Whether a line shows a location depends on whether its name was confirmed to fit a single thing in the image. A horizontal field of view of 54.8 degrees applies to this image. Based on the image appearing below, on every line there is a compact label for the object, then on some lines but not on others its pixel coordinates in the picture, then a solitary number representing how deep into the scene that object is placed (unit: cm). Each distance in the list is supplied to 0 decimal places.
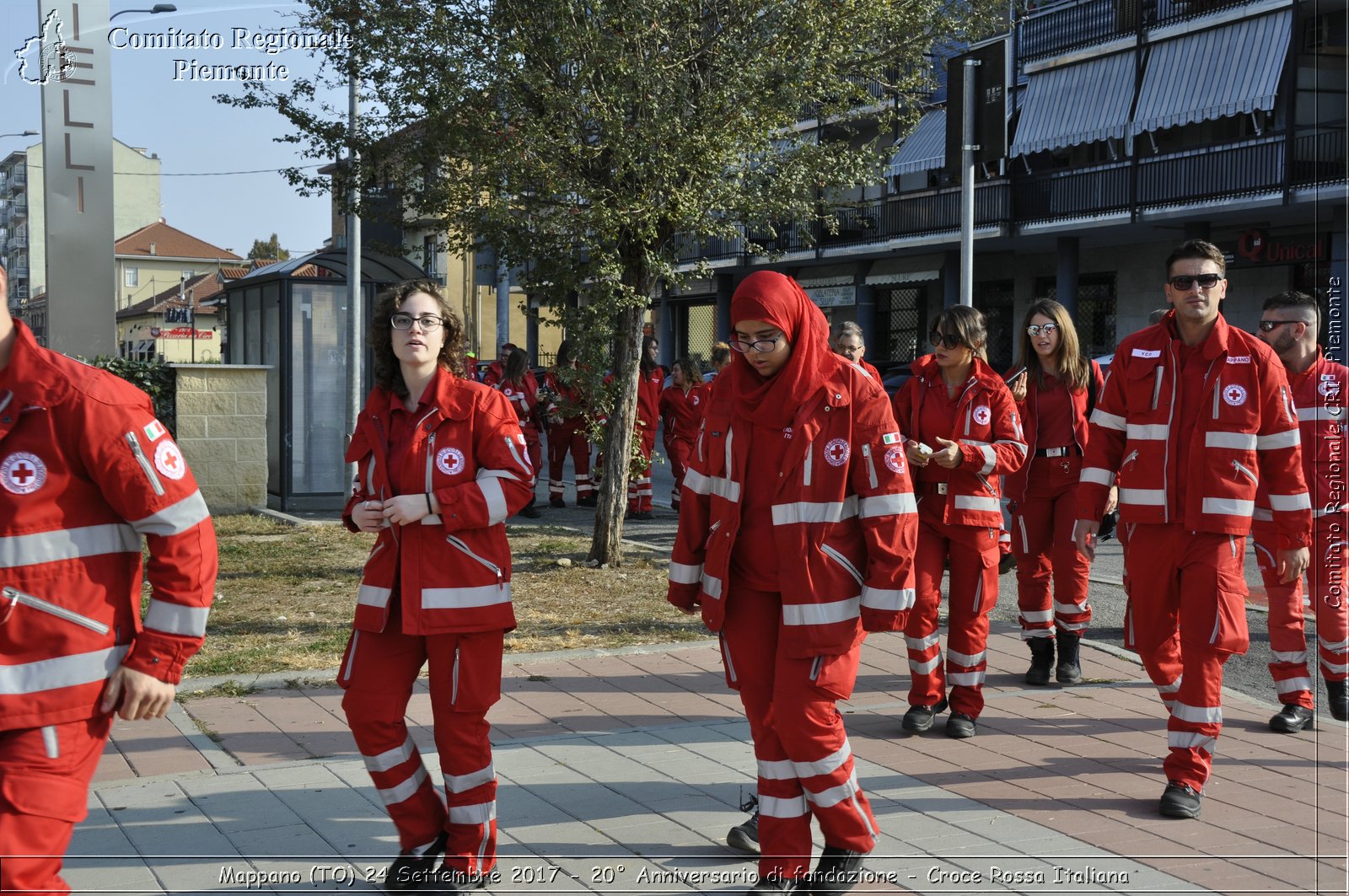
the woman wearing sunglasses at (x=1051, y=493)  730
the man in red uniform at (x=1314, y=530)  656
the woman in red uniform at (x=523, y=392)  1573
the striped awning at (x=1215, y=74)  2580
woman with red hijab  414
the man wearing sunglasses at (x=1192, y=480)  519
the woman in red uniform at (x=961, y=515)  626
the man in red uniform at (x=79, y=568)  301
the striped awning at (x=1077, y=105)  2983
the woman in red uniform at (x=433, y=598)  425
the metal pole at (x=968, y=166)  1015
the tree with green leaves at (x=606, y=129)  988
